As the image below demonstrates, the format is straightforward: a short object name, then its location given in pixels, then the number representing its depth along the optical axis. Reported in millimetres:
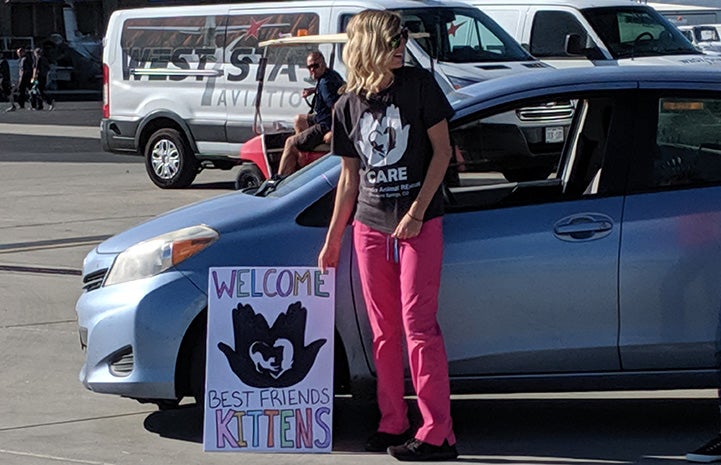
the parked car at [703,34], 34000
